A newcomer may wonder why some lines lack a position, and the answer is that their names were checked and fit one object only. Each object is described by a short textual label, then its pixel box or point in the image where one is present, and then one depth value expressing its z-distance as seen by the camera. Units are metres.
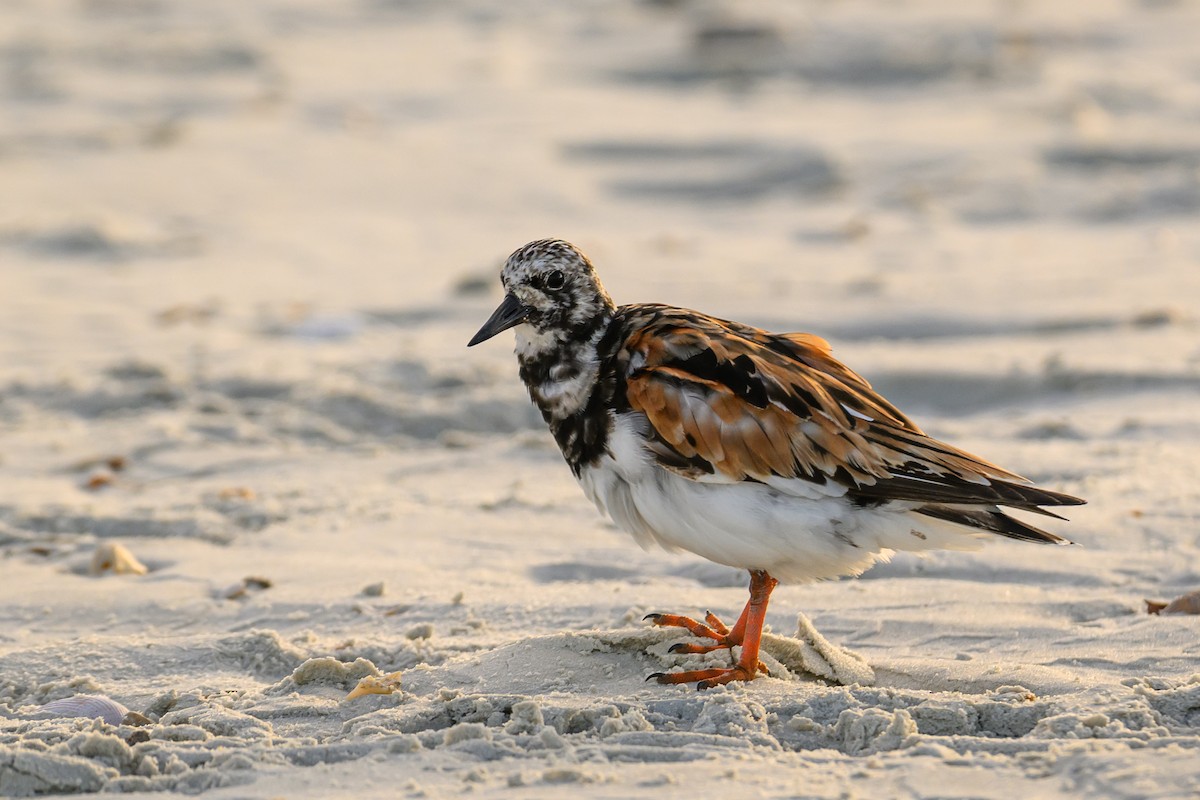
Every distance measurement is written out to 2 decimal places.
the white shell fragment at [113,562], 9.27
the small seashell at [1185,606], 7.95
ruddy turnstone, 7.02
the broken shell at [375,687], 7.13
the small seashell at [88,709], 6.95
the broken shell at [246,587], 8.84
